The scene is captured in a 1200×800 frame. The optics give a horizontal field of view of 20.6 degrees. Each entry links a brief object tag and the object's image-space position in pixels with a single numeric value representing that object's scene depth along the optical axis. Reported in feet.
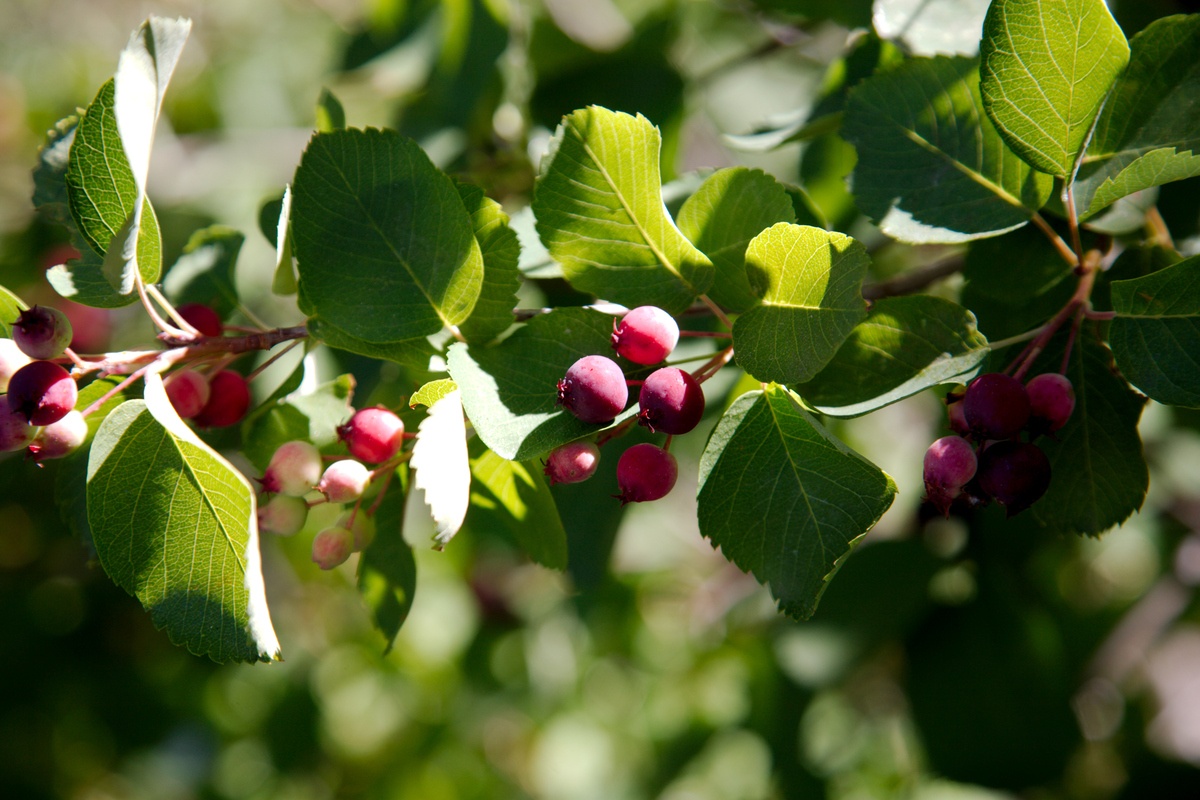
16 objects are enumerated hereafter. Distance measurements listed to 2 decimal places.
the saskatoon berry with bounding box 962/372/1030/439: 1.65
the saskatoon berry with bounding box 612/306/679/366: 1.66
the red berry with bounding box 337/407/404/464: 1.70
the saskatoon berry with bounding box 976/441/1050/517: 1.64
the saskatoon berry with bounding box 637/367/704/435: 1.64
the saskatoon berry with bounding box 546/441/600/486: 1.66
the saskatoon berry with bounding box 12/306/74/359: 1.67
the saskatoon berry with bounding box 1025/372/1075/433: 1.67
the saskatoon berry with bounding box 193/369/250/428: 1.78
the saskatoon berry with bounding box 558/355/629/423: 1.63
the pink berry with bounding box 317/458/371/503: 1.69
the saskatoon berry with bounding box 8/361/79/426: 1.66
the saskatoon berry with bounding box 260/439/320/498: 1.72
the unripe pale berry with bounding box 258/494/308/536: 1.73
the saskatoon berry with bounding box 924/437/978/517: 1.65
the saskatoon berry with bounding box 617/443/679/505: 1.67
